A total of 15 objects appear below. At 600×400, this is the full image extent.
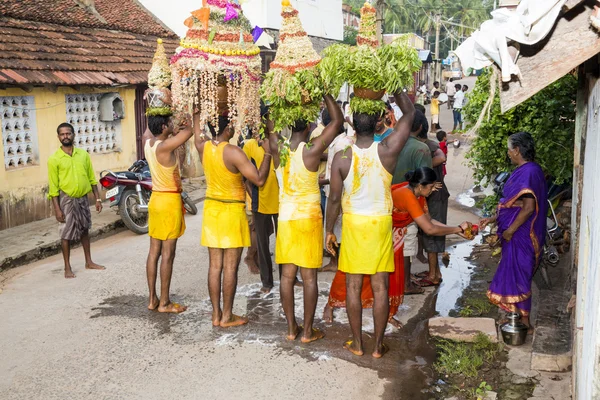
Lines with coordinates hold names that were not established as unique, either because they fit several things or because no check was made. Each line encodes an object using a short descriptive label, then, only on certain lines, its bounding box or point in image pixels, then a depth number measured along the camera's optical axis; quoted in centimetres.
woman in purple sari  532
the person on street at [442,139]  980
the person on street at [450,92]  3099
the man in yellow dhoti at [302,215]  513
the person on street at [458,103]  2288
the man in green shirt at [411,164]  657
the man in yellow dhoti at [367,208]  486
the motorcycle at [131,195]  954
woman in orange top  533
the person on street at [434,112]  2239
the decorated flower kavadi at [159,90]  598
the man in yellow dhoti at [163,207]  599
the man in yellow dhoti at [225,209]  546
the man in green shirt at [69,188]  730
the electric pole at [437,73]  5331
